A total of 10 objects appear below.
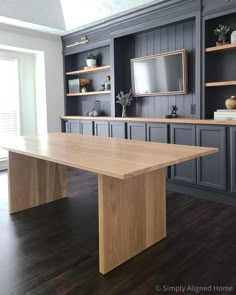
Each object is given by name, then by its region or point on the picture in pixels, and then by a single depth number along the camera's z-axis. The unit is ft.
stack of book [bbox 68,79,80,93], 18.33
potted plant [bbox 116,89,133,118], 15.39
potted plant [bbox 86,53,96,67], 17.32
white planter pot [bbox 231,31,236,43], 11.24
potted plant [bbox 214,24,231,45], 11.60
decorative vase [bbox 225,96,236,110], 11.54
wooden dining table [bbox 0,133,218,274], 6.31
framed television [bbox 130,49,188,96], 13.25
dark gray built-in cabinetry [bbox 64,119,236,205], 10.82
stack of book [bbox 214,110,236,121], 10.99
